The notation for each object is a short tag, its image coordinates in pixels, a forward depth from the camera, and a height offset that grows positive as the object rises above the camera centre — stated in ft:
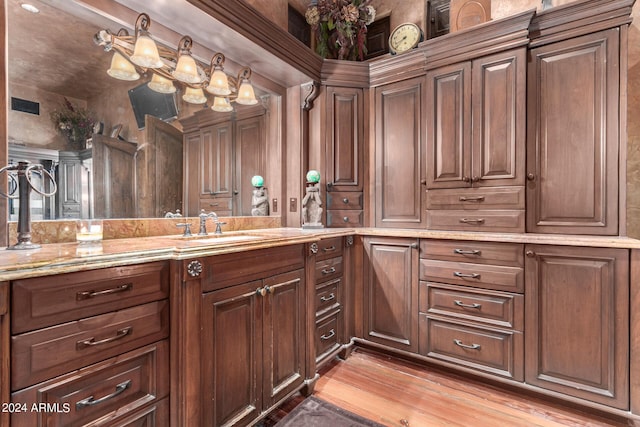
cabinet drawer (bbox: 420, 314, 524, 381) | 6.12 -2.97
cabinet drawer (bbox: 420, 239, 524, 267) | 6.12 -0.96
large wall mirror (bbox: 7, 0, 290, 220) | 4.39 +1.60
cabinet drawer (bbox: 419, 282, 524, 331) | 6.14 -2.08
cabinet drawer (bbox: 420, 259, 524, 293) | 6.13 -1.45
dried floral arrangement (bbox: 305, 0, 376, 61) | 8.38 +5.12
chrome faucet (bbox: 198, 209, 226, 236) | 6.07 -0.28
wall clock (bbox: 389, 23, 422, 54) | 7.98 +4.48
